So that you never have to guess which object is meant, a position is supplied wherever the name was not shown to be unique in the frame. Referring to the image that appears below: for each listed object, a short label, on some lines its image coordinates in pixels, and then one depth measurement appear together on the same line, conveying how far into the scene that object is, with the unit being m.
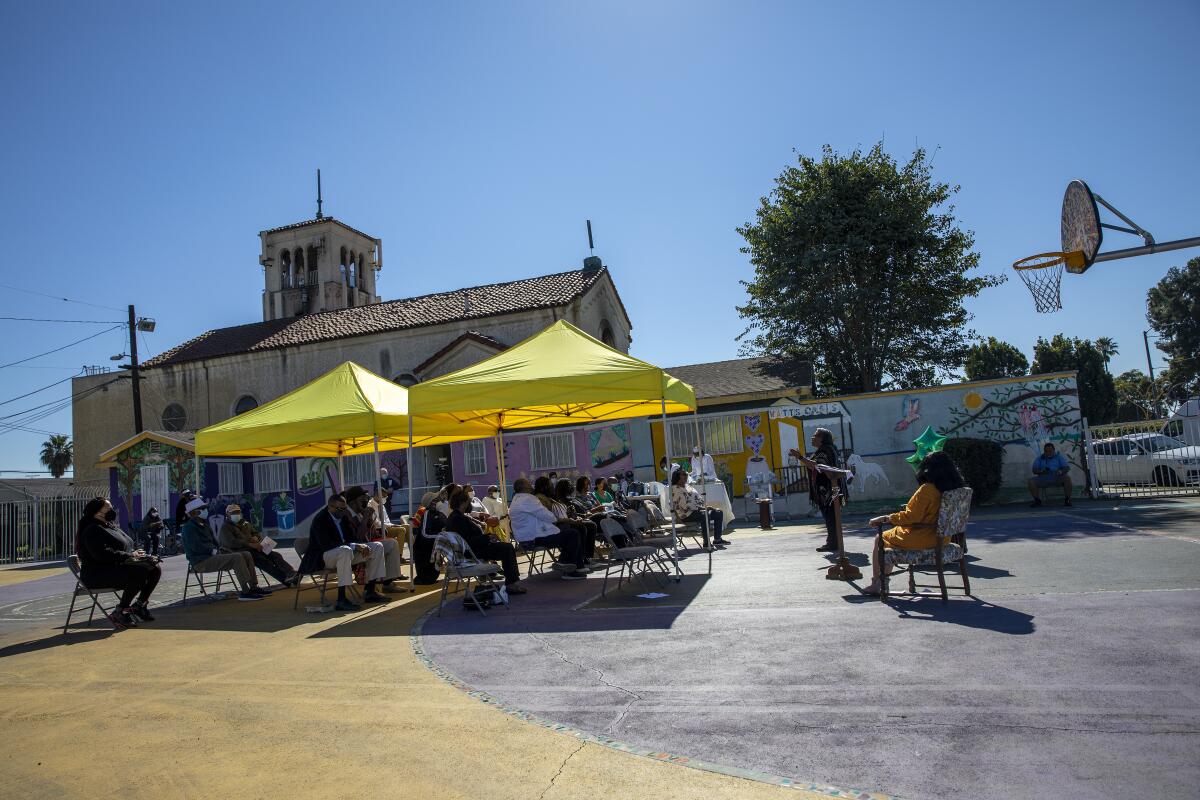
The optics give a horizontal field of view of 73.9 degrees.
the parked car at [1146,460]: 16.05
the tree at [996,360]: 53.69
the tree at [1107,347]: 63.23
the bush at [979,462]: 16.69
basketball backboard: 9.48
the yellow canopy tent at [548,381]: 9.55
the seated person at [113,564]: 8.48
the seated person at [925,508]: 6.94
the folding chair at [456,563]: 8.10
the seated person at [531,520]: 9.77
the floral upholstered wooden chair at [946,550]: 6.87
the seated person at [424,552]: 10.73
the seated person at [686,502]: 12.46
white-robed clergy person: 15.72
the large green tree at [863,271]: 27.36
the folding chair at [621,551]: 8.41
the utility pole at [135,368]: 27.50
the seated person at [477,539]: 8.85
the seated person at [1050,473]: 15.69
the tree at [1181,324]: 50.94
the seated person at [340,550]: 9.02
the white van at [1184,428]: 15.55
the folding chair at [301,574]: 9.20
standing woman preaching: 10.08
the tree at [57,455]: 53.09
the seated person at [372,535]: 9.61
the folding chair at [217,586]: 10.30
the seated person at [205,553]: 10.09
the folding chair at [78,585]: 8.48
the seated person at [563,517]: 10.47
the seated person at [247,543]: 10.35
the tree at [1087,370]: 48.66
